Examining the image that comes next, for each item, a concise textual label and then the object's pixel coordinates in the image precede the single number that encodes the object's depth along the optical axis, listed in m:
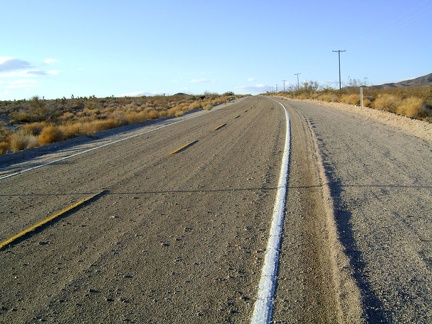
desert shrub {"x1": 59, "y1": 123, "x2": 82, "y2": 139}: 22.38
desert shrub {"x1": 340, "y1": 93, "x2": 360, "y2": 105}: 41.88
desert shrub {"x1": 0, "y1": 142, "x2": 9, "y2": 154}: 18.65
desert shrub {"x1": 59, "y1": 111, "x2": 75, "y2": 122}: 44.49
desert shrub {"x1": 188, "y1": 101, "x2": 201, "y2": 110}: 54.78
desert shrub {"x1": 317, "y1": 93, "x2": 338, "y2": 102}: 52.30
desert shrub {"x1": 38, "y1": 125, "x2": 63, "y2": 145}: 20.80
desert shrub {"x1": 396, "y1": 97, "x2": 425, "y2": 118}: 28.59
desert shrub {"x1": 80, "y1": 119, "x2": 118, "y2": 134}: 25.32
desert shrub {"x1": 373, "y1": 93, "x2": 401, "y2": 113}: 32.34
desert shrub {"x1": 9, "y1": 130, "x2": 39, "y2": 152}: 19.25
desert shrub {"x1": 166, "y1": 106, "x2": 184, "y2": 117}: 42.41
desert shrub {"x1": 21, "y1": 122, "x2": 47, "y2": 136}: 29.66
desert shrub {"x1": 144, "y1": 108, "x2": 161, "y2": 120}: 36.28
